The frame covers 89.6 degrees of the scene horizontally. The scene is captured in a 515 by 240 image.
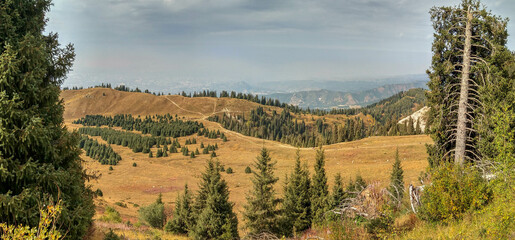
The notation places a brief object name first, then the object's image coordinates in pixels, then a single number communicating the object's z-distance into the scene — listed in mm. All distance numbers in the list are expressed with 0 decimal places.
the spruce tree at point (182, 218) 29891
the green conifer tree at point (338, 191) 30530
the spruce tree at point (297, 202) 29438
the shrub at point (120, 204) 47025
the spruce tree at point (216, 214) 23547
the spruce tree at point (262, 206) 26156
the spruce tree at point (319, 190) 29250
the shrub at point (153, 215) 34438
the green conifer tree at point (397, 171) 37075
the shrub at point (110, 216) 26969
